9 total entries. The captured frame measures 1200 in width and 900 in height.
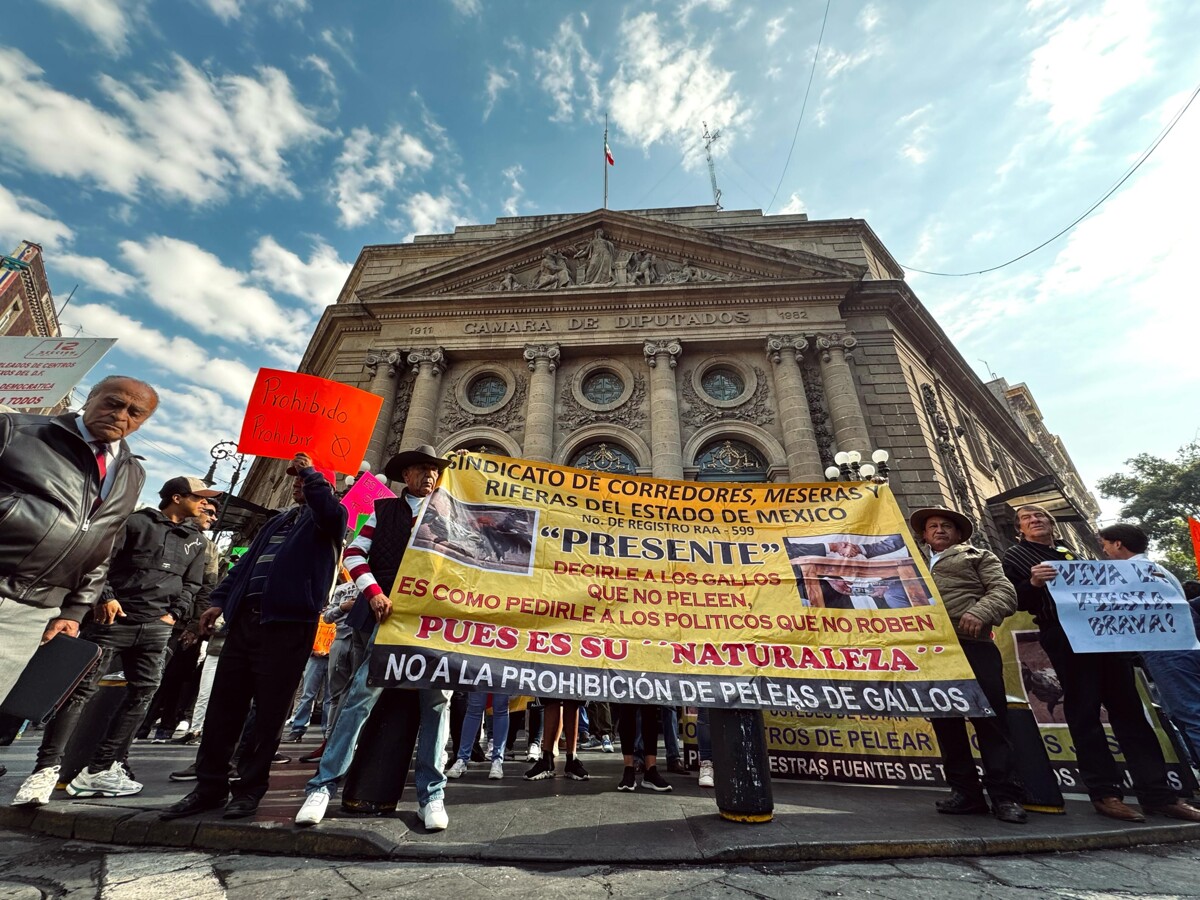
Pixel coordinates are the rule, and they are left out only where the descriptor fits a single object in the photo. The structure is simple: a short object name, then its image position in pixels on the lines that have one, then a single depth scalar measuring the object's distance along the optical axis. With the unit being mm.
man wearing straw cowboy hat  3617
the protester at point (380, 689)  2919
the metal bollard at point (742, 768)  3096
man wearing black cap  3523
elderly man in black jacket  2291
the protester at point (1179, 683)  4238
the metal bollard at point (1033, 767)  3662
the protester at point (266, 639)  3010
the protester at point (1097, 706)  3727
